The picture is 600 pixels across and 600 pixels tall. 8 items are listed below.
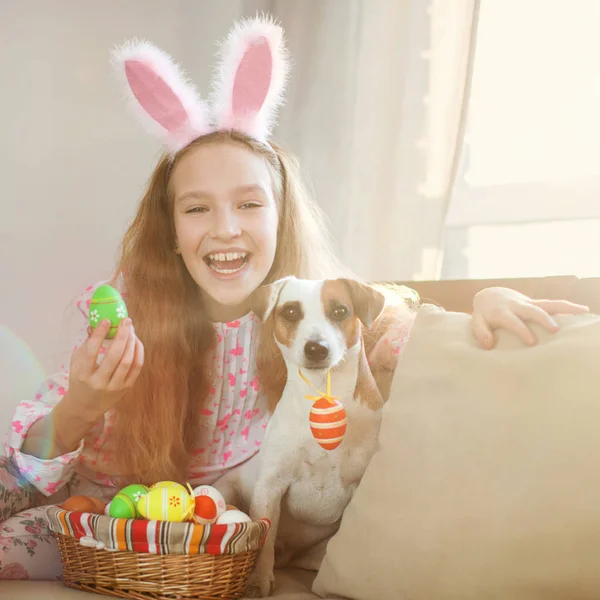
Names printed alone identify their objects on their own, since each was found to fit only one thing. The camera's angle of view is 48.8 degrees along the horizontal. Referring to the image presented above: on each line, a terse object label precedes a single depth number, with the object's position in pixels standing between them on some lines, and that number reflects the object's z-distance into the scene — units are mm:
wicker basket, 852
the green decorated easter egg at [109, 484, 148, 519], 919
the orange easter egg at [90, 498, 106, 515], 975
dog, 977
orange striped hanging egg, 955
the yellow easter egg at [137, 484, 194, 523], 899
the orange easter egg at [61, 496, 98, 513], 966
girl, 1084
